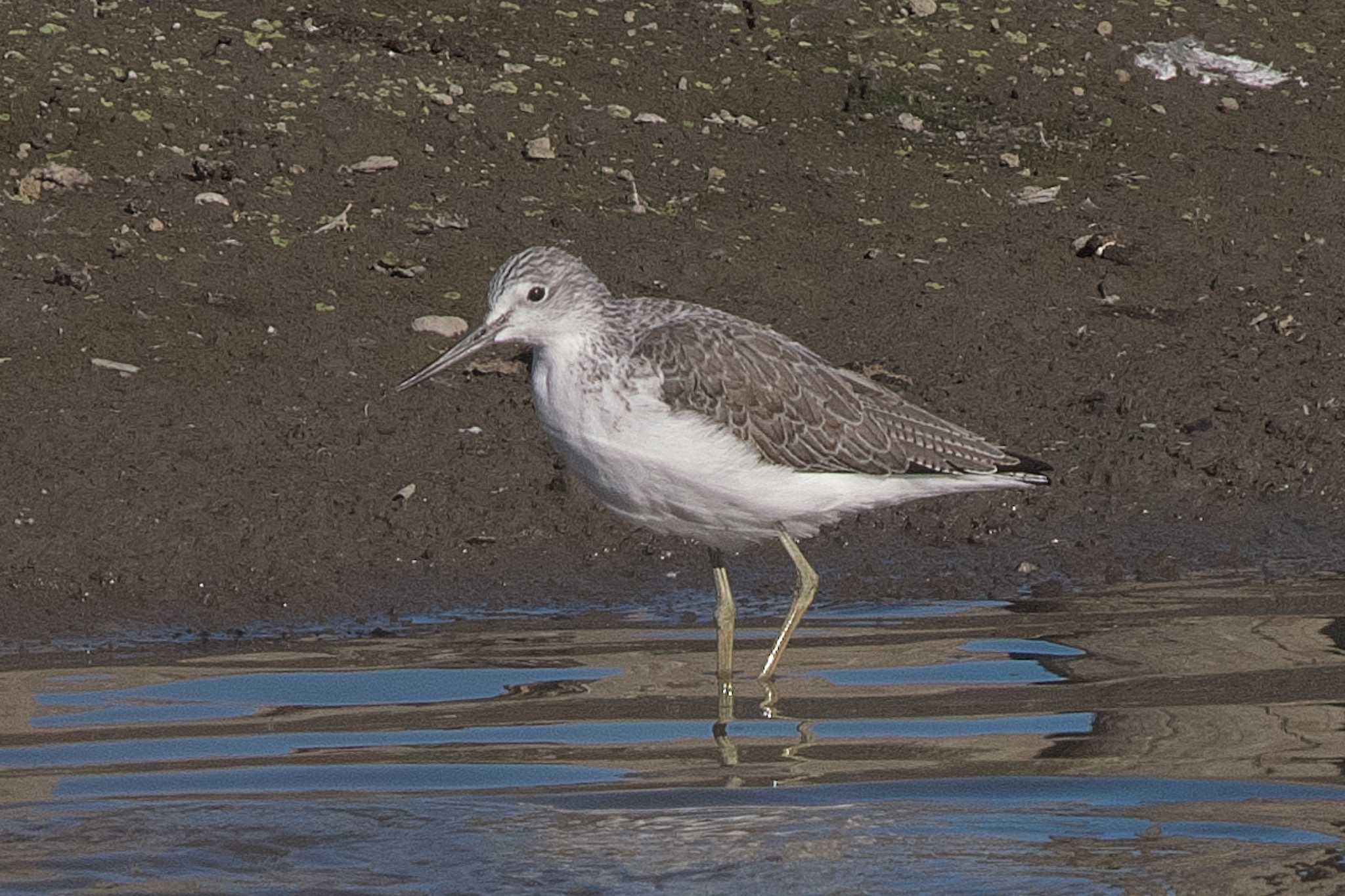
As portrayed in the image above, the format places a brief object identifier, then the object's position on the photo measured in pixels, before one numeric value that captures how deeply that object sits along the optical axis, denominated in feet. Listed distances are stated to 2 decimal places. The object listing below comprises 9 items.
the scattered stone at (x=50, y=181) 34.32
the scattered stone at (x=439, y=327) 32.50
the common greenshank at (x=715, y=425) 25.00
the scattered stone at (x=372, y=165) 36.17
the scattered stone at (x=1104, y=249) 36.04
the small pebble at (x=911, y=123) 39.29
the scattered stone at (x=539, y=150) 37.06
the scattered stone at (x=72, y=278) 32.45
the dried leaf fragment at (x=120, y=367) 31.17
